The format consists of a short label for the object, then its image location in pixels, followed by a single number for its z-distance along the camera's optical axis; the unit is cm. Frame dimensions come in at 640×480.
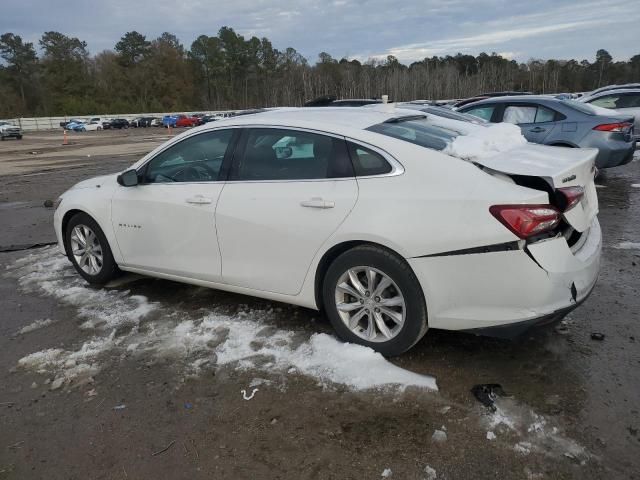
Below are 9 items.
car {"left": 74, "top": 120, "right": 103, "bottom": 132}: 6588
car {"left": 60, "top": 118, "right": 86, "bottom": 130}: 7060
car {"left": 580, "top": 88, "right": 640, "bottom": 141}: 1209
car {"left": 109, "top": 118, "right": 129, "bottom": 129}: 6931
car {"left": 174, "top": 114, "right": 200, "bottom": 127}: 6547
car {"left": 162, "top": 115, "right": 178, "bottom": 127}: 6638
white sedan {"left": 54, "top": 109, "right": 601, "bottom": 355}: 300
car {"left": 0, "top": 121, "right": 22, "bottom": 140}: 4366
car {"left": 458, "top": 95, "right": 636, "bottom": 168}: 862
